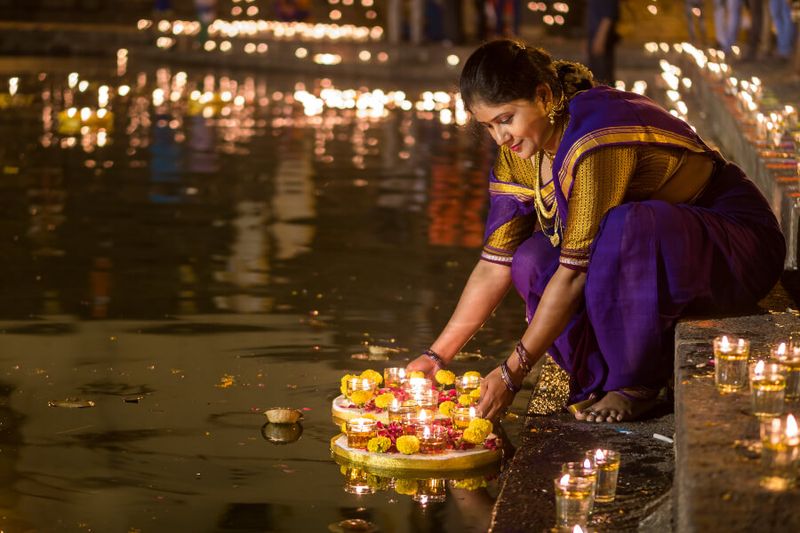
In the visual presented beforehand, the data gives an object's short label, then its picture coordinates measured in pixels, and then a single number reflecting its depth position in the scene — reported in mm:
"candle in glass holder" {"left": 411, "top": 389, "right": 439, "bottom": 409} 6098
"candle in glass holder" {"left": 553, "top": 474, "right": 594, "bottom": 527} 4612
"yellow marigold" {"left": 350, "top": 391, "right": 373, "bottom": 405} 6345
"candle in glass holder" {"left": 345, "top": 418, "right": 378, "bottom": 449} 5841
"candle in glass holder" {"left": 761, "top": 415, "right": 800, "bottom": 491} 3916
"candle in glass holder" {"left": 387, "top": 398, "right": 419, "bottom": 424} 6038
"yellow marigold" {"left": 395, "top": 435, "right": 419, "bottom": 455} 5720
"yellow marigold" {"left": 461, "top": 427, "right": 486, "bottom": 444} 5775
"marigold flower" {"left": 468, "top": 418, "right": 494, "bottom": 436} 5758
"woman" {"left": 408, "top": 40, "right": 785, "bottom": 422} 5769
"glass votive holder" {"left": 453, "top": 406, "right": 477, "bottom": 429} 5917
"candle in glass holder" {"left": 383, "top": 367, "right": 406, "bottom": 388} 6503
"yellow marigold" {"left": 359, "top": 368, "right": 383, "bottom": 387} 6411
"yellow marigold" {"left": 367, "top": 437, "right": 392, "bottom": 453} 5747
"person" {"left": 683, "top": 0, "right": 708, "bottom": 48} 24569
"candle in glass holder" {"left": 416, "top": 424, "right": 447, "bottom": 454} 5780
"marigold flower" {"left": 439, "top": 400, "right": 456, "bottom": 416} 6137
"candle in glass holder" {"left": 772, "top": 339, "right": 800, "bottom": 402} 4801
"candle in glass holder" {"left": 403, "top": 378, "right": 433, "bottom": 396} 6142
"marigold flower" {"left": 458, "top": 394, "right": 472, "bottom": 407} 6197
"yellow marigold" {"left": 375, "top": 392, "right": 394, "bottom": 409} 6208
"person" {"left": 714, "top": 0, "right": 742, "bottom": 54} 21014
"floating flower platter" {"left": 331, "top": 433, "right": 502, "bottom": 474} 5714
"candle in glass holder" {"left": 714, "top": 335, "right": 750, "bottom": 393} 4848
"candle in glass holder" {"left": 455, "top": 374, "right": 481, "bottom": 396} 6383
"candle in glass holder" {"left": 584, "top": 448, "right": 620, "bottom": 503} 5097
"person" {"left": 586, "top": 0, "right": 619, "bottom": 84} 21202
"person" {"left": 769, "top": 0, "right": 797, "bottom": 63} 19710
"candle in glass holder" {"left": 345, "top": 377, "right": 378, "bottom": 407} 6351
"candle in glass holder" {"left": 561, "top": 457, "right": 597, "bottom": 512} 4774
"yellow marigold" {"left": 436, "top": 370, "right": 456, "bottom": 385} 6493
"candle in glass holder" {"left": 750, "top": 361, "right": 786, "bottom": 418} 4489
